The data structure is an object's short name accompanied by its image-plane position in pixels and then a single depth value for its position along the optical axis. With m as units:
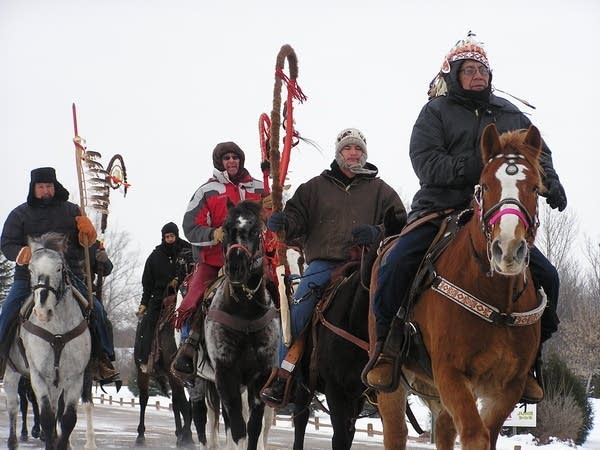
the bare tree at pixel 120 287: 63.09
